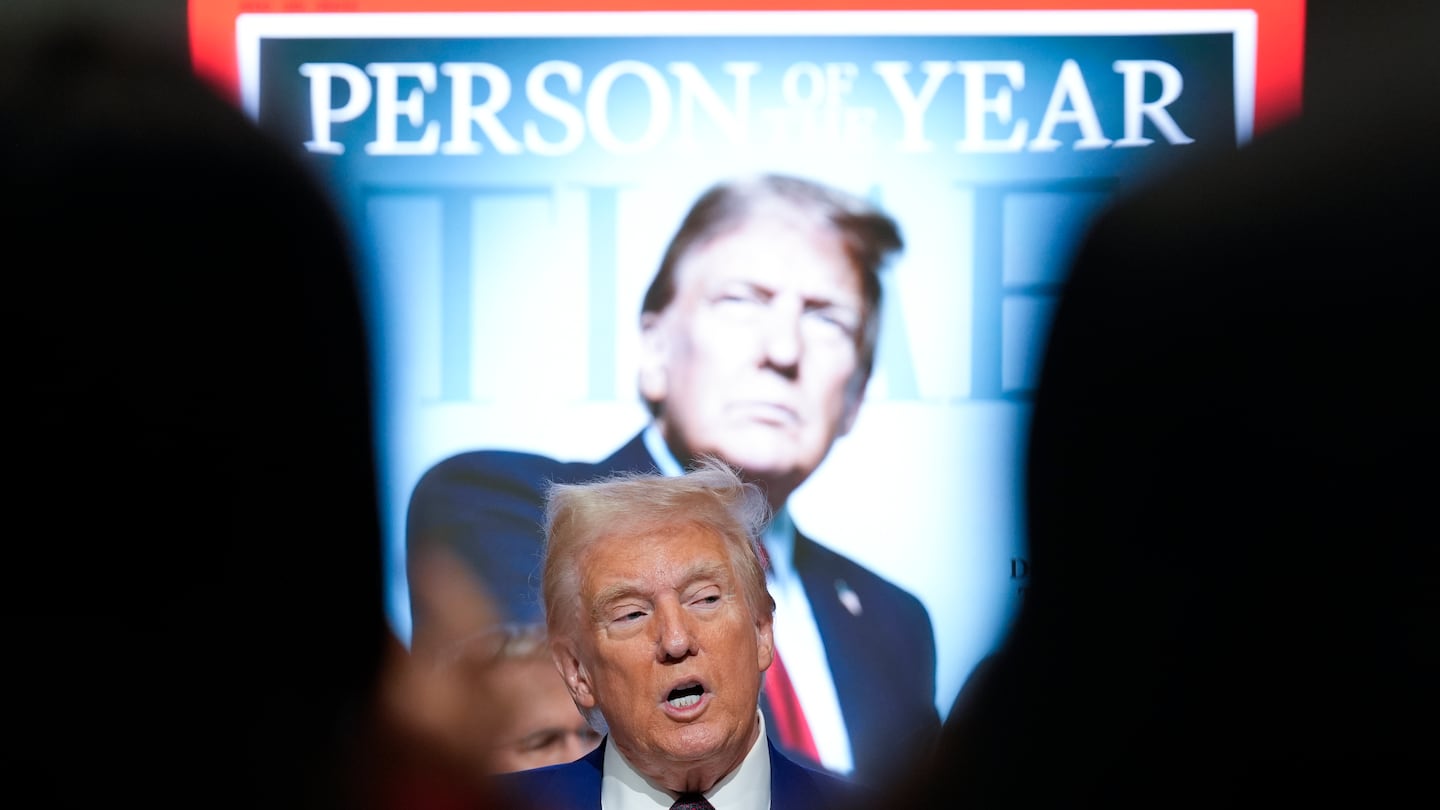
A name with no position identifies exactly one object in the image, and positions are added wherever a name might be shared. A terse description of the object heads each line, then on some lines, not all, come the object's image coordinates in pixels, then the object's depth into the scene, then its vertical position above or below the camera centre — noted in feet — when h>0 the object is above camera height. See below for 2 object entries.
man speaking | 36.18 -1.82
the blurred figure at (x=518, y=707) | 38.50 -2.57
